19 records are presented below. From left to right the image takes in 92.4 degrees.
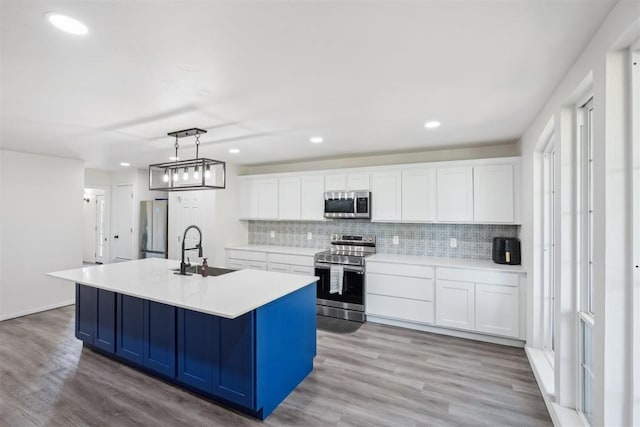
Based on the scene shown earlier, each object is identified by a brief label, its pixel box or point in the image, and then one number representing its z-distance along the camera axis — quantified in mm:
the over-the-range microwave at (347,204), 4395
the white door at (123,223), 6504
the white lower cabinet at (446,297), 3371
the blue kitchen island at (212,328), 2182
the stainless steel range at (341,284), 4148
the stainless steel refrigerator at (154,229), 5938
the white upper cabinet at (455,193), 3834
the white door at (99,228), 8023
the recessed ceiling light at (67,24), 1385
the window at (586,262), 1927
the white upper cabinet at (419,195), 4047
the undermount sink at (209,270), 3199
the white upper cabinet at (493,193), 3615
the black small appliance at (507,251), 3514
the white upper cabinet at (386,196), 4254
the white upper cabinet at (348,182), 4473
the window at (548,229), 2850
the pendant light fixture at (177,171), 2803
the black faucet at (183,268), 3088
